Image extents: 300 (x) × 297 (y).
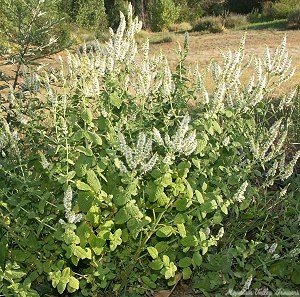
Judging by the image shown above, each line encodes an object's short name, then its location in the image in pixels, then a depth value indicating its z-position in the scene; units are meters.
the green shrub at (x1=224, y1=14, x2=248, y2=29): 16.99
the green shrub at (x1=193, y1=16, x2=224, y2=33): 15.65
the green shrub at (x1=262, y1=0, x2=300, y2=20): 18.05
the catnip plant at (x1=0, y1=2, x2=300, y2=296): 1.76
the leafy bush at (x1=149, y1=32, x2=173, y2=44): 13.66
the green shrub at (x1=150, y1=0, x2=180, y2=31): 18.68
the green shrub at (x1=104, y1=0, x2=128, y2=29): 18.30
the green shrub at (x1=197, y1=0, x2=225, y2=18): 21.99
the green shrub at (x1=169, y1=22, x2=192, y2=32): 17.70
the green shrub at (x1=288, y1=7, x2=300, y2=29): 14.85
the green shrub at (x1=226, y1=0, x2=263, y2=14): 21.74
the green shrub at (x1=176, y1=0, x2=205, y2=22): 20.85
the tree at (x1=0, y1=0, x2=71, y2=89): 2.90
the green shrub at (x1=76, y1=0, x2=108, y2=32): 15.50
